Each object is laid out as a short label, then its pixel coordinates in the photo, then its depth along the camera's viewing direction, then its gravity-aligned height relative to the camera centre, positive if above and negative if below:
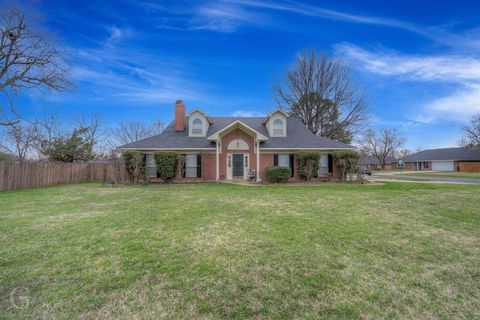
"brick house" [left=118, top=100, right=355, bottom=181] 15.59 +1.15
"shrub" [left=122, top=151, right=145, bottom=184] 14.31 +0.35
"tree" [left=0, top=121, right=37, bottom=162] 22.47 +3.14
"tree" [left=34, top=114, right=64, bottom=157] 23.77 +4.48
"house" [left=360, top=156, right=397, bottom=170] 60.69 +0.75
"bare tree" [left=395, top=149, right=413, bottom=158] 69.37 +4.22
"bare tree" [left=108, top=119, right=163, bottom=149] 32.47 +5.89
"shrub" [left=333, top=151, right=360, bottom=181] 14.70 +0.35
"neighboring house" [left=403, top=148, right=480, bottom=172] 40.58 +1.14
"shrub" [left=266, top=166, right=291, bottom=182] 14.25 -0.50
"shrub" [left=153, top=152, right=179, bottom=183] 14.41 +0.33
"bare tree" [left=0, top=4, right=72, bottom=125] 13.16 +7.38
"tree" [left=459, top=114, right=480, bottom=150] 36.69 +5.82
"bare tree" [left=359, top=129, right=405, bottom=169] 56.93 +6.24
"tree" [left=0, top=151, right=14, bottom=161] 21.98 +1.44
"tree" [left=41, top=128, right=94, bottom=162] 22.80 +2.28
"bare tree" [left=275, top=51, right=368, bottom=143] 23.81 +8.19
